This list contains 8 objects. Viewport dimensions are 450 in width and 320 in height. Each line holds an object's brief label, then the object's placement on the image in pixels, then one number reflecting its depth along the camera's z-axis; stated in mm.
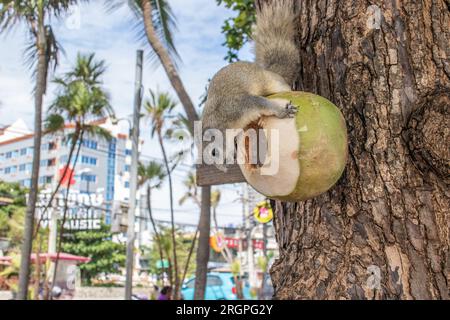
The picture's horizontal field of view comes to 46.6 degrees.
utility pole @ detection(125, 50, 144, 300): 7289
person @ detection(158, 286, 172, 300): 8000
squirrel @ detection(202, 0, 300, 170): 1190
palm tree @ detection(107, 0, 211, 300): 5184
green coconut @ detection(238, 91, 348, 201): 1037
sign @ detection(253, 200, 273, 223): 8411
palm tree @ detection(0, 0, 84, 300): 6109
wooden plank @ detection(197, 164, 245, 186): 1720
